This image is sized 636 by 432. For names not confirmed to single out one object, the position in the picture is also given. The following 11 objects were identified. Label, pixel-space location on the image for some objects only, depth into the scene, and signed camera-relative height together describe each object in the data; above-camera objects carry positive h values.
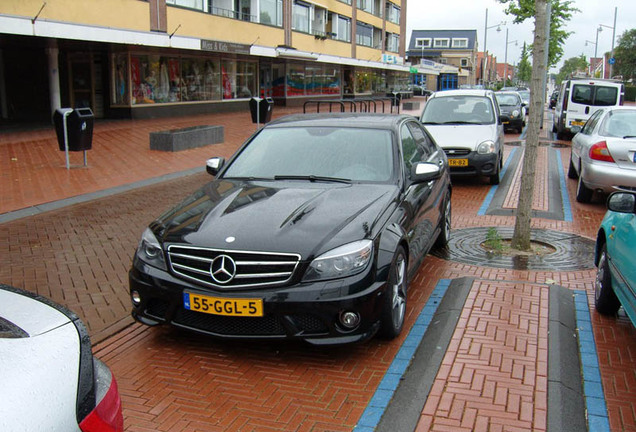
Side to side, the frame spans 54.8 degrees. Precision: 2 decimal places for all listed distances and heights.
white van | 21.08 +0.18
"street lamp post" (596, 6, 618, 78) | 60.02 +6.82
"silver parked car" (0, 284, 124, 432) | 1.76 -0.85
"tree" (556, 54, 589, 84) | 121.64 +7.43
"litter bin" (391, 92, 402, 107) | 28.94 +0.04
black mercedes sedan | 3.91 -1.01
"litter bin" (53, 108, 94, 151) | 11.44 -0.60
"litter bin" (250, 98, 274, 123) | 17.38 -0.29
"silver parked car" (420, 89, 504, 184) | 11.08 -0.53
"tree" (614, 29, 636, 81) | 65.00 +4.99
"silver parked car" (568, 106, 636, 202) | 8.82 -0.75
